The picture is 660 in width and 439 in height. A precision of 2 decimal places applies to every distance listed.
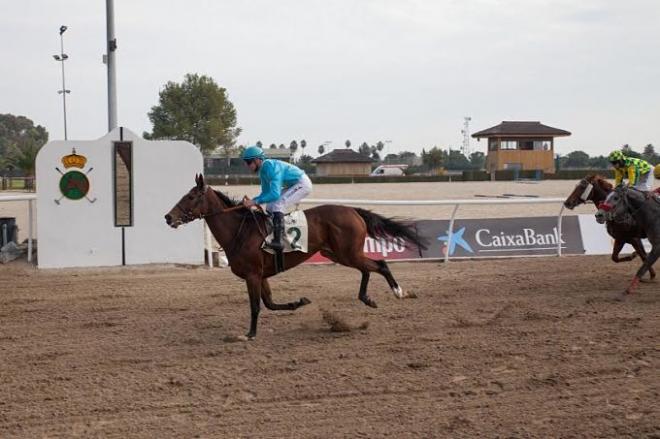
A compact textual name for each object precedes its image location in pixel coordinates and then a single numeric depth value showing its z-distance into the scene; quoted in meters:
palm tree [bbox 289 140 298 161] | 108.39
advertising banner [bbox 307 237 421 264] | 11.98
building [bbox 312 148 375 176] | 67.06
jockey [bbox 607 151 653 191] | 10.08
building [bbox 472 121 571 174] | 60.91
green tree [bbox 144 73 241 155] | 62.78
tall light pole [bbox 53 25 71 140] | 41.53
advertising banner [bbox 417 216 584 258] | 12.50
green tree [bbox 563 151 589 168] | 73.62
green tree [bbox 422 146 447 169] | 75.94
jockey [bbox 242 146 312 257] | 7.17
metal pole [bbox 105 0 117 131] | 12.84
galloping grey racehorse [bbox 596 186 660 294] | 9.41
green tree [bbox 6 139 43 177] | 45.50
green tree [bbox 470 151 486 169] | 85.05
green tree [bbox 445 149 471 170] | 83.69
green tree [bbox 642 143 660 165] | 51.36
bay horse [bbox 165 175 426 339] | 7.13
